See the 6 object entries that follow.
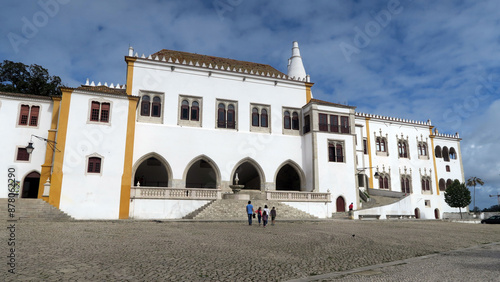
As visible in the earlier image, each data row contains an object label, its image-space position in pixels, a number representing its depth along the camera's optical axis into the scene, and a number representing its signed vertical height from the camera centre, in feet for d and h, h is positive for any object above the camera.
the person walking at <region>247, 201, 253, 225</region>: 50.29 -0.47
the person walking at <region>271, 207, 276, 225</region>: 51.95 -1.00
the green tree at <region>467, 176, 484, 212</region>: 168.51 +12.81
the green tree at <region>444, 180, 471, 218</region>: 104.78 +3.73
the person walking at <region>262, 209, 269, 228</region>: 48.40 -1.43
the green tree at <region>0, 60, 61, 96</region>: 97.14 +36.76
